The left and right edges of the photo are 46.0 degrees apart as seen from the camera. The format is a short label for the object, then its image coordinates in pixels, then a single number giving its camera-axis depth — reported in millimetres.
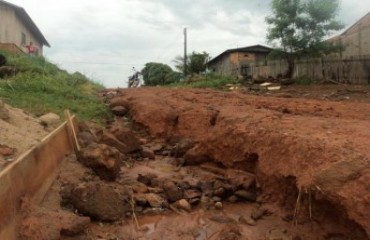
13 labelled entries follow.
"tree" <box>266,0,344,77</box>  16812
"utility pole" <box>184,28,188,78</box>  29281
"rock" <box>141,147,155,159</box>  7625
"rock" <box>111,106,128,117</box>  10477
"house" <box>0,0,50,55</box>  20156
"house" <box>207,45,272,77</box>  28234
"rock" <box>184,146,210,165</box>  6910
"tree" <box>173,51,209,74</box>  28834
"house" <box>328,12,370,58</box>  15727
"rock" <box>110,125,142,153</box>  7620
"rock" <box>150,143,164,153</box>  8043
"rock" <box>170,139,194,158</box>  7387
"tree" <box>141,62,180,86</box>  27662
